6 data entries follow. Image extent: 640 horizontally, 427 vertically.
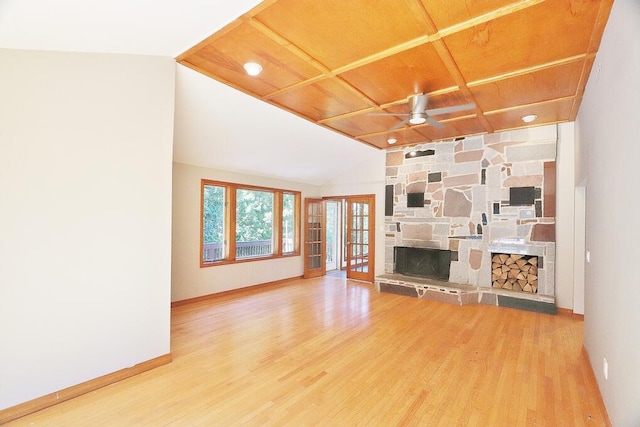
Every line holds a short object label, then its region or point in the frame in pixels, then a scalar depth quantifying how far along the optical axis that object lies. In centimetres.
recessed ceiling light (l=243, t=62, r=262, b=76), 281
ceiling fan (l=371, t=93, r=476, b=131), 335
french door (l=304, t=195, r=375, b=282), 660
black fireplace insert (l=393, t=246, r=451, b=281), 545
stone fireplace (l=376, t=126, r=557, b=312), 459
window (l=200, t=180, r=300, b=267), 529
